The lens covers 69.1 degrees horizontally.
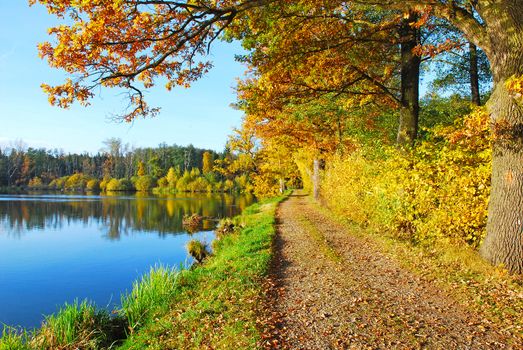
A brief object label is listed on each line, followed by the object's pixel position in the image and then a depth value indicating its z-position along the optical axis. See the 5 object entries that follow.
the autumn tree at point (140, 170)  91.76
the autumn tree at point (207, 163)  90.44
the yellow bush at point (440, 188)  7.39
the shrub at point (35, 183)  99.54
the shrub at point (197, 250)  14.59
